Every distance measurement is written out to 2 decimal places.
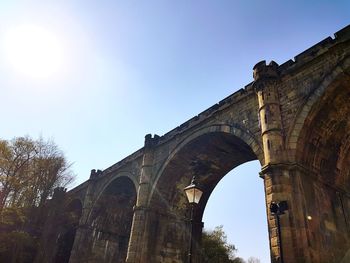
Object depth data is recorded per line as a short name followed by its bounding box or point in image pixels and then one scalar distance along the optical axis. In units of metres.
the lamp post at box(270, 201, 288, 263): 8.74
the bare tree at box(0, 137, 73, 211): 20.50
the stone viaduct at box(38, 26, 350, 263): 9.87
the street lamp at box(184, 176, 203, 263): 8.31
